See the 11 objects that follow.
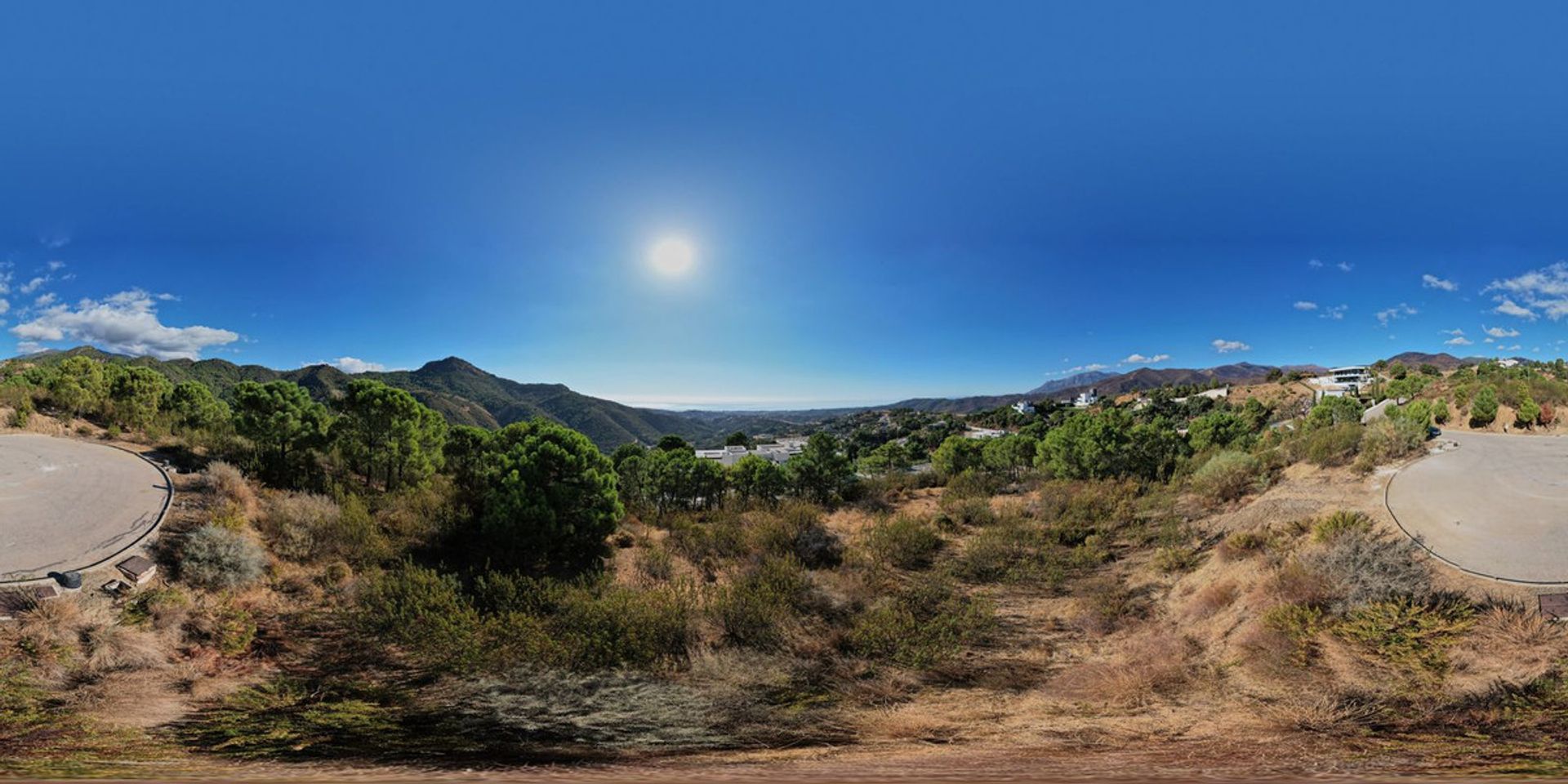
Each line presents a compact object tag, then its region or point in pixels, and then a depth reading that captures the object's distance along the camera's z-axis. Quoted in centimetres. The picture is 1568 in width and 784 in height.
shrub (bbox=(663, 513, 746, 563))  1346
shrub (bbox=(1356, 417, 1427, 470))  1391
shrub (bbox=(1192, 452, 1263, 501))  1546
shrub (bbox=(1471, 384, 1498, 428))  1788
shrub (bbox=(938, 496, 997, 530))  1689
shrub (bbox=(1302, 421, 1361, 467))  1504
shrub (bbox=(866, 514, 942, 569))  1356
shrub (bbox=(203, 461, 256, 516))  1202
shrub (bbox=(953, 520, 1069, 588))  1225
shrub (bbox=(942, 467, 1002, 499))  2110
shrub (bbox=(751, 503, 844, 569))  1327
